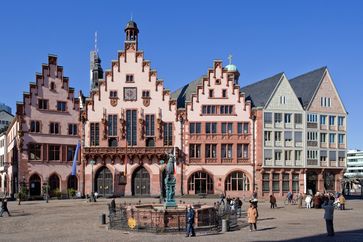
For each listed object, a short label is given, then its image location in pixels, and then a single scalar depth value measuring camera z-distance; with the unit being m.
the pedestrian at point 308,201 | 50.00
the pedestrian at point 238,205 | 42.54
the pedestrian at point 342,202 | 48.19
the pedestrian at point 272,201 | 49.59
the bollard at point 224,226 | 30.82
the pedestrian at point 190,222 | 28.22
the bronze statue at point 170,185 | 36.47
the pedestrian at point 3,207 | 41.25
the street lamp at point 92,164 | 58.82
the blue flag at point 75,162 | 65.81
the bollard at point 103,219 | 34.88
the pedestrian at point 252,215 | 30.58
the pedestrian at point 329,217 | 26.95
